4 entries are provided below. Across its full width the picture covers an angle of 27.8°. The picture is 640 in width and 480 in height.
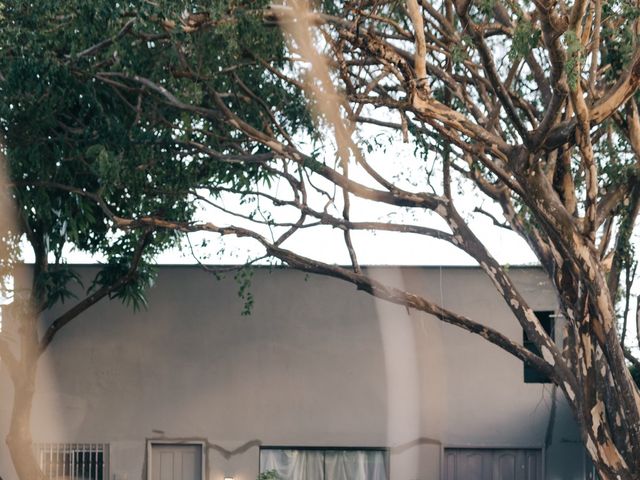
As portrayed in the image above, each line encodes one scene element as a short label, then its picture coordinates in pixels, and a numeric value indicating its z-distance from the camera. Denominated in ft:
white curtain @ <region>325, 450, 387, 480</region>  63.21
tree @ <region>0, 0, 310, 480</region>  45.91
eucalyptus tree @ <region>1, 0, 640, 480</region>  40.75
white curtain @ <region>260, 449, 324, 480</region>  62.95
